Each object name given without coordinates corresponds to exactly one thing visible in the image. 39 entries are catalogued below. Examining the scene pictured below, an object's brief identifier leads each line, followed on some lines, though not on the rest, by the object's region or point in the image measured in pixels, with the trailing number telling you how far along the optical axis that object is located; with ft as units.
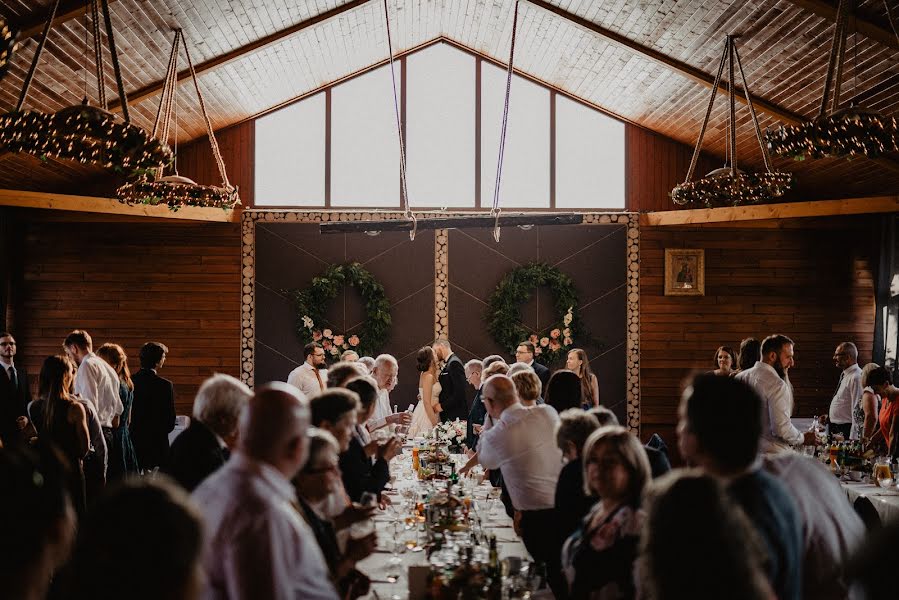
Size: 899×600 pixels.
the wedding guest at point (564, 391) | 16.83
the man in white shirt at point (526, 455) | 14.07
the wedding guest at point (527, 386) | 17.21
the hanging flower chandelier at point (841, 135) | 16.53
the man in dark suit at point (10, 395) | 23.38
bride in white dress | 28.25
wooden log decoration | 27.48
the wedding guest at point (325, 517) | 9.18
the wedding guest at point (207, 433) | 10.95
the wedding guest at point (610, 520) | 8.59
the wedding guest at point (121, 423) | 24.76
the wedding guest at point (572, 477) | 11.33
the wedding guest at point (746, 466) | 6.78
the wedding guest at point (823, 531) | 8.36
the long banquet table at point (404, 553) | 10.87
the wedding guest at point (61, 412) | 18.31
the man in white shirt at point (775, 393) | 20.21
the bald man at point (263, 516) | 6.38
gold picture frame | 38.47
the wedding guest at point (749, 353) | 22.86
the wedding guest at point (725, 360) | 30.50
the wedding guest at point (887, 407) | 20.57
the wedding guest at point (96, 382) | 23.35
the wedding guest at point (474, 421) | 24.14
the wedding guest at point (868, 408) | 22.82
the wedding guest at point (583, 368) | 28.32
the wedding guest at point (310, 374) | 27.22
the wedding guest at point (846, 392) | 27.17
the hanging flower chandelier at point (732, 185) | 24.11
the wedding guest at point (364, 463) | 14.08
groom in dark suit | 28.02
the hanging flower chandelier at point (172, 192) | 24.25
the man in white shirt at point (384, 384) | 21.42
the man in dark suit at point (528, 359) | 30.00
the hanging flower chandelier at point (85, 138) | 16.14
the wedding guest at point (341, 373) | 16.78
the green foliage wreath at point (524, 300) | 38.32
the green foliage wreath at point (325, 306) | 37.99
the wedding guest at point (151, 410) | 23.62
